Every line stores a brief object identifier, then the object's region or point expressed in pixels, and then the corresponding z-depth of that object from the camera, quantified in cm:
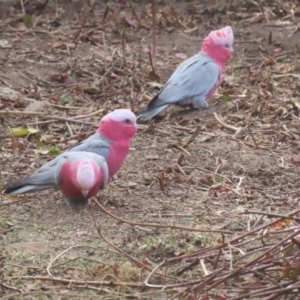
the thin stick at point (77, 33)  1507
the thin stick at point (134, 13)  1601
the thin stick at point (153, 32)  1436
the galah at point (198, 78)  1250
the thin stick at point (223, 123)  1196
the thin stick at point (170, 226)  716
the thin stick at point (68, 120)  1207
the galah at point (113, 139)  960
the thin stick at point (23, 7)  1637
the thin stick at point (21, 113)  1217
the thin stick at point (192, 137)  1105
